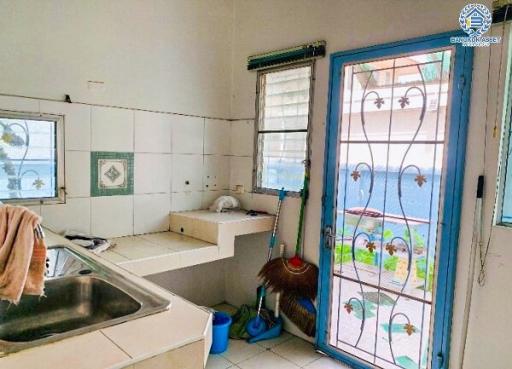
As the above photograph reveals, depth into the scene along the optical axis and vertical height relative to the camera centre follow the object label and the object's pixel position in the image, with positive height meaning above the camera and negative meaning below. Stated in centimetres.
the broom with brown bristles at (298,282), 258 -87
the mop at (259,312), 271 -116
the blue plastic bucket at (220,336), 249 -121
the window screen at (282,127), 267 +24
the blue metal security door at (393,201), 196 -22
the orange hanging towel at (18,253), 95 -27
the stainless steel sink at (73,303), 121 -54
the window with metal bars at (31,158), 207 -5
